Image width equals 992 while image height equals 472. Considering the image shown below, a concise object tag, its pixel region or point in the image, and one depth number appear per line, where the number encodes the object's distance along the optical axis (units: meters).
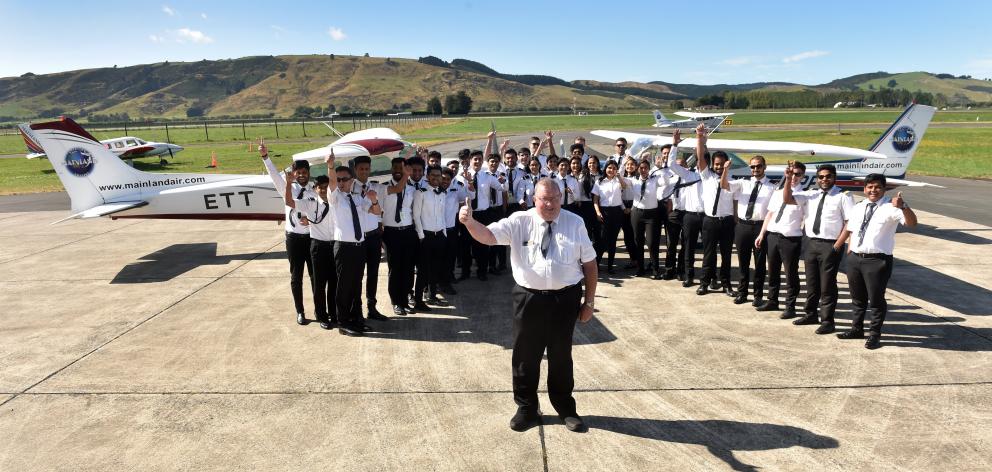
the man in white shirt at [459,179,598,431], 3.71
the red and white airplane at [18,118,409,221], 9.57
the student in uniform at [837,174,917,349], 5.24
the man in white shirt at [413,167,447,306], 6.75
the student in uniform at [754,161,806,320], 6.15
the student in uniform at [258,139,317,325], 6.02
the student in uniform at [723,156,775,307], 6.66
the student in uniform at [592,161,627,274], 8.02
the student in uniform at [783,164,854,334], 5.79
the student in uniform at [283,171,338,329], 5.93
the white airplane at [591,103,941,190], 11.16
